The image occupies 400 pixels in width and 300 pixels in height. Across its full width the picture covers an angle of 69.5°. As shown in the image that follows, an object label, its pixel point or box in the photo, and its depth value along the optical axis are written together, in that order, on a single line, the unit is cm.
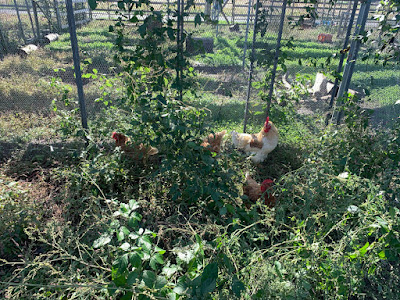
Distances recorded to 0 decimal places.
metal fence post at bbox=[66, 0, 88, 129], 283
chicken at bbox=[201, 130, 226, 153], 330
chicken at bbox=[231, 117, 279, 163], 350
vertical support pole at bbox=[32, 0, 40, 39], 676
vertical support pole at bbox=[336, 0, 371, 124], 360
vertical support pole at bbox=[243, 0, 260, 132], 367
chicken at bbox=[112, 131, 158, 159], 305
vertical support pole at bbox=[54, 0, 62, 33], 534
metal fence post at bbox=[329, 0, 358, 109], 387
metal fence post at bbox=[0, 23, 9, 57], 686
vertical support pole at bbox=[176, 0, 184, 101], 296
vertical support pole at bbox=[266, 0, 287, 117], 350
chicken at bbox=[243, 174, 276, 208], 264
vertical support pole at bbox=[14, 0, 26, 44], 664
